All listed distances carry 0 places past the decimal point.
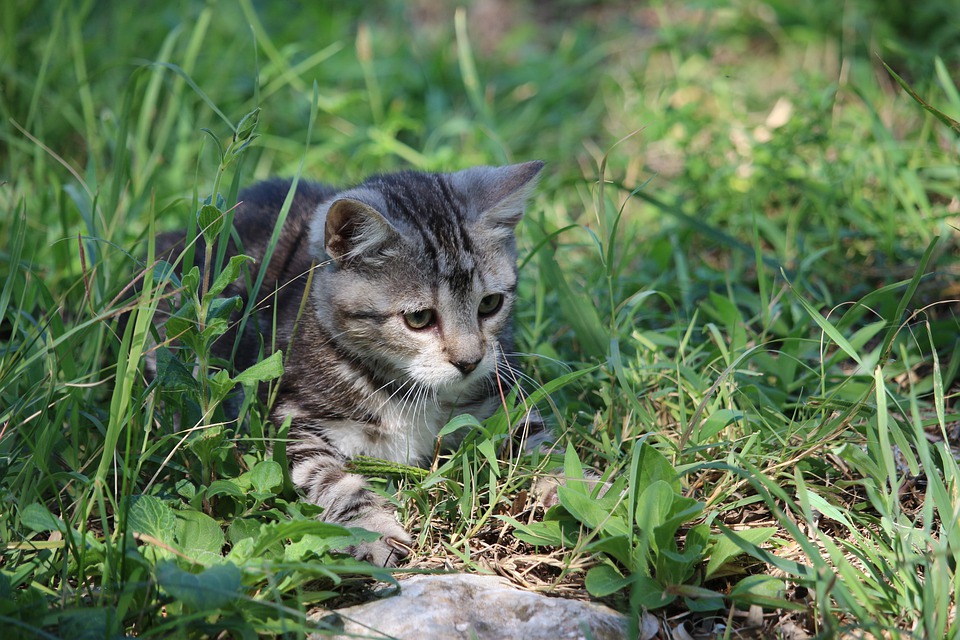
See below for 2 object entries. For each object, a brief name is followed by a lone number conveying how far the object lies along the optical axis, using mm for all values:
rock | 2012
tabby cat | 2578
